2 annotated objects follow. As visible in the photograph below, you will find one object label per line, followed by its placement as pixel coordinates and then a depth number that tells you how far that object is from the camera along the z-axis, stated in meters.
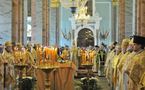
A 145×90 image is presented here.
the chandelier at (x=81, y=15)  34.00
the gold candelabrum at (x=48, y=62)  9.34
